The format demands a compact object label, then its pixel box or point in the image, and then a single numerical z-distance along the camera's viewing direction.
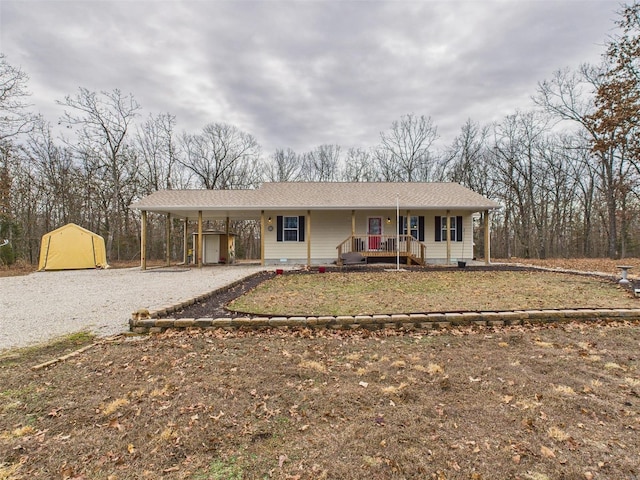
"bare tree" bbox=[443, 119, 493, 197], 27.38
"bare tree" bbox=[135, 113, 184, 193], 25.88
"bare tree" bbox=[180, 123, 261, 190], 28.19
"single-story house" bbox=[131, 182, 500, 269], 15.09
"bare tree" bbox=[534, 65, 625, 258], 21.33
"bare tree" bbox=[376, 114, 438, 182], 28.61
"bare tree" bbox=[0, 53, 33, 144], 16.27
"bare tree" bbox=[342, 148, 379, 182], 29.95
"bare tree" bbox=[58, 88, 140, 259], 21.33
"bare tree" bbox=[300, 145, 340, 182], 31.33
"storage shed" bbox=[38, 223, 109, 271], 15.85
